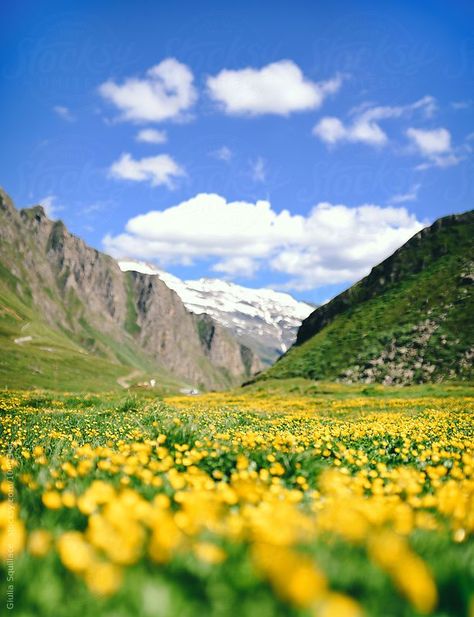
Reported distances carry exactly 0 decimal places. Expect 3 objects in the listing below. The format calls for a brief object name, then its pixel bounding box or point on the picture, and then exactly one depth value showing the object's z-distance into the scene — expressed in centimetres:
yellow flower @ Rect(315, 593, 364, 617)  183
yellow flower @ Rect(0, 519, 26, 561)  260
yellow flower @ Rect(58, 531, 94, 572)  225
